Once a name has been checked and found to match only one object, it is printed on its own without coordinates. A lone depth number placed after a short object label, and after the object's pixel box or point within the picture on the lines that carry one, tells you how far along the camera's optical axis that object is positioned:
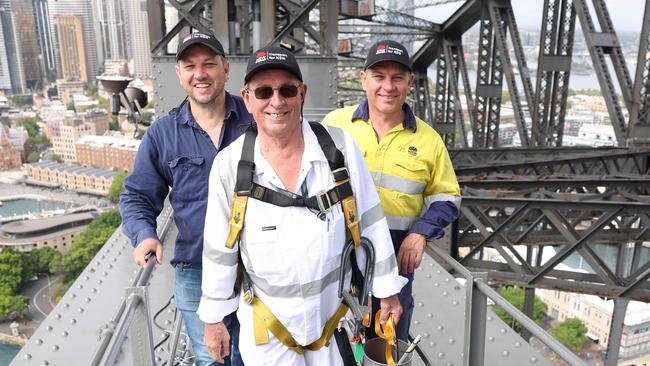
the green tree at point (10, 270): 56.59
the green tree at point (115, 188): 78.56
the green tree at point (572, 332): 42.97
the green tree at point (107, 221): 68.19
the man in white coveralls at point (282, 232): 2.13
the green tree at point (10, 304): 53.47
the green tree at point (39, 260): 63.28
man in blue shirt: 2.67
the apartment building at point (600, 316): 35.50
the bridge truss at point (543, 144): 6.84
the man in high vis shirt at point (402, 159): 2.75
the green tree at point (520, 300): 44.62
